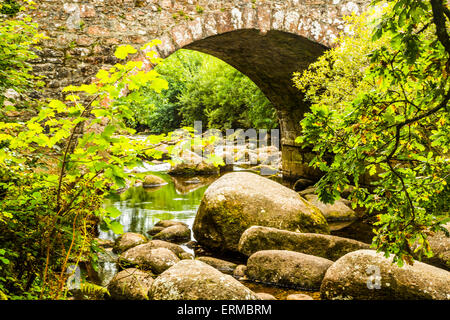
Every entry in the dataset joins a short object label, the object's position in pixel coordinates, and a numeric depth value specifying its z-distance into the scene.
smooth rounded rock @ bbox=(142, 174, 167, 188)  12.28
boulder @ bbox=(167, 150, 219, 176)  14.75
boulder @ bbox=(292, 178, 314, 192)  11.32
